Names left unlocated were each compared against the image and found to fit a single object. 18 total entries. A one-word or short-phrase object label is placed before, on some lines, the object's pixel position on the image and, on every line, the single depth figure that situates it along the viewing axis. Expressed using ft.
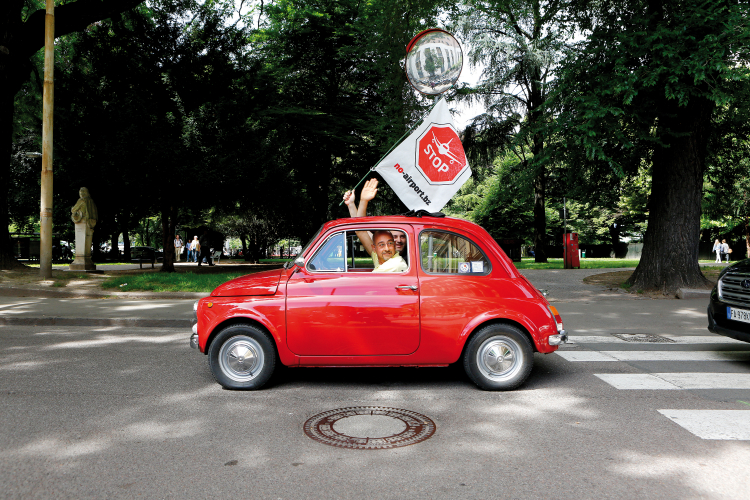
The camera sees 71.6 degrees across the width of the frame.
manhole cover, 12.23
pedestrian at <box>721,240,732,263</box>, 118.93
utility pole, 43.01
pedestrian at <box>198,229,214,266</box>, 100.83
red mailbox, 75.92
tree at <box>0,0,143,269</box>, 48.75
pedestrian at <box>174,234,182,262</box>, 122.09
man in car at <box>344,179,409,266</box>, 17.54
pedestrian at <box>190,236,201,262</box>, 100.73
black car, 19.24
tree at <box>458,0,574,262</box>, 87.81
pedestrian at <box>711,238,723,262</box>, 114.63
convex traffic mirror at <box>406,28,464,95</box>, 24.38
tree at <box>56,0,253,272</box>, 58.03
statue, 61.72
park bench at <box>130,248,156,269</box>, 129.29
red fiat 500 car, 16.14
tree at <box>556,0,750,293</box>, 34.86
